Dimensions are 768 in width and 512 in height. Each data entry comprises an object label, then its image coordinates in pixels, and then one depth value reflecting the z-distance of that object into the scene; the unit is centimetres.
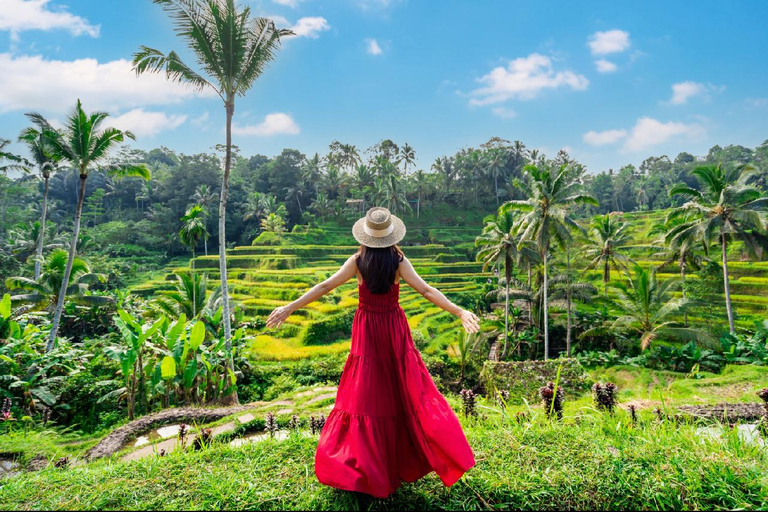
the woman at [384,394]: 189
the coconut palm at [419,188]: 3872
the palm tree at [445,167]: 4412
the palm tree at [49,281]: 984
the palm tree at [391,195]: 3266
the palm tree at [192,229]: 1477
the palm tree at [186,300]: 984
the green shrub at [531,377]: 838
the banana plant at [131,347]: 489
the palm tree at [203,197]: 3250
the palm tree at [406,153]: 4600
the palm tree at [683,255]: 1399
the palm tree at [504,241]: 1511
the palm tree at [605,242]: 1908
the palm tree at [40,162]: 1203
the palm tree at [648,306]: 1191
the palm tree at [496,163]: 4172
